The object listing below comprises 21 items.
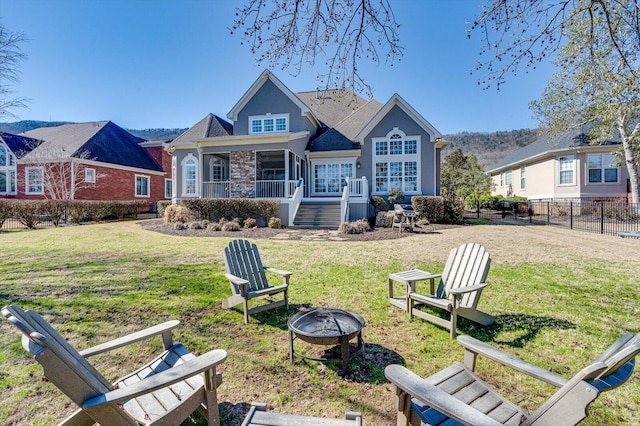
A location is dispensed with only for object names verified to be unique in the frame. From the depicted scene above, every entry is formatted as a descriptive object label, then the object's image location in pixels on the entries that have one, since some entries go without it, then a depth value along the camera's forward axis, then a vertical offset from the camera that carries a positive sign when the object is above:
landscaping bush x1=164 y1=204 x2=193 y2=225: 16.11 -0.47
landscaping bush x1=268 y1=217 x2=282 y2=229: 14.91 -0.87
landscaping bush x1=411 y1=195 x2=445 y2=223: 16.03 -0.16
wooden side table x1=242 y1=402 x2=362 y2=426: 1.94 -1.40
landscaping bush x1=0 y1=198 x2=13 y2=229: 15.03 -0.11
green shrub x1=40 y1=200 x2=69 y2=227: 16.20 -0.09
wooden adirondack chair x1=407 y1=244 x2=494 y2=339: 3.87 -1.16
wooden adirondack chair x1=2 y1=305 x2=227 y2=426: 1.66 -1.10
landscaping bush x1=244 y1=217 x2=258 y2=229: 15.05 -0.87
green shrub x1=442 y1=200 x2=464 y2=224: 16.28 -0.39
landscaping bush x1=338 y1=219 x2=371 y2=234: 13.13 -1.01
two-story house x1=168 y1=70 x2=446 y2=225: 17.11 +3.12
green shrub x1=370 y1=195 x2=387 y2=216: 17.00 +0.03
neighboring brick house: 21.77 +3.29
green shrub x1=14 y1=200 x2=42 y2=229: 15.40 -0.22
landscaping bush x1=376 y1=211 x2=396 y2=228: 14.89 -0.74
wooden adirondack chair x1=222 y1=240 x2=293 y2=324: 4.29 -1.07
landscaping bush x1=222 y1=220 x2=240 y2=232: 14.09 -0.98
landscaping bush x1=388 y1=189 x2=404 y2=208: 17.55 +0.37
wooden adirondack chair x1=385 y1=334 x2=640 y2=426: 1.44 -1.10
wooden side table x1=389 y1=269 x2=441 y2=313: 4.48 -1.15
